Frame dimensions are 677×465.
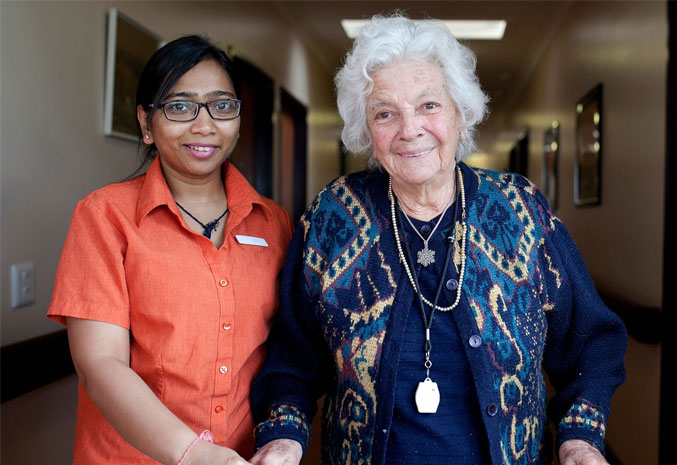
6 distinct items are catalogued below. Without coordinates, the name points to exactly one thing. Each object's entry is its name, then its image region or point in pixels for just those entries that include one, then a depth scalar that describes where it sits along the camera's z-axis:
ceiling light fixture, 5.95
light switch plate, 1.95
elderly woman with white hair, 1.33
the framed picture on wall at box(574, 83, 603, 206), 3.90
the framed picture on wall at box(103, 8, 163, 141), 2.51
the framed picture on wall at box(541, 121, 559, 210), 5.83
